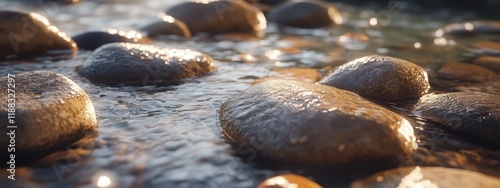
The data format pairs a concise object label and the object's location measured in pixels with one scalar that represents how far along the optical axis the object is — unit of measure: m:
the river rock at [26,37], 4.79
